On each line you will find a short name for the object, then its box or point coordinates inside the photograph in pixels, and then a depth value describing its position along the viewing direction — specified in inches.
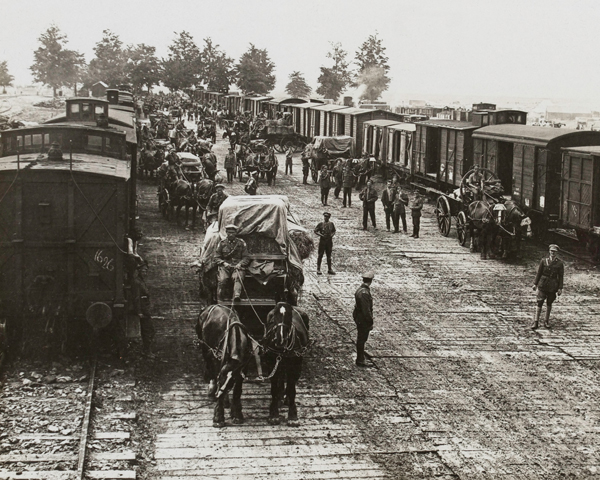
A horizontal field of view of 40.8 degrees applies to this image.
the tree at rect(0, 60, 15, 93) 2820.9
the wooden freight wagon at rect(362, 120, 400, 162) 1578.5
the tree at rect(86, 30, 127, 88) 4106.8
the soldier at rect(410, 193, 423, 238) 957.8
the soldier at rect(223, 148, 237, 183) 1392.7
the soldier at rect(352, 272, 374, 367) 517.0
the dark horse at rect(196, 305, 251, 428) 404.5
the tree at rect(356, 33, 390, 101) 3932.1
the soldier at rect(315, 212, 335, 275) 756.0
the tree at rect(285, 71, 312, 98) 4564.5
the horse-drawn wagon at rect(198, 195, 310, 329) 499.6
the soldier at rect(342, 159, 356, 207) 1170.6
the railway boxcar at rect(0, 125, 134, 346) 479.2
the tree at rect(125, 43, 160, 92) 4261.8
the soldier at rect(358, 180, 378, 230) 996.6
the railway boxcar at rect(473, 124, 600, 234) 898.7
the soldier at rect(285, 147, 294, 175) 1595.7
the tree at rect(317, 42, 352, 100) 4082.2
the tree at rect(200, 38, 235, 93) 4237.2
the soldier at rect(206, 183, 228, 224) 791.8
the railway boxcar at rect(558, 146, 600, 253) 797.2
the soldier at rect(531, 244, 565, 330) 599.2
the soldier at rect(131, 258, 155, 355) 545.0
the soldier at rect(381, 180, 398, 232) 999.0
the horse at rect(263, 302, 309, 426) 400.5
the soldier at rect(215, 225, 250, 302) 490.6
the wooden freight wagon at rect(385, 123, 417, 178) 1417.4
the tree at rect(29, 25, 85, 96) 3763.8
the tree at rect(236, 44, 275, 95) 4018.2
